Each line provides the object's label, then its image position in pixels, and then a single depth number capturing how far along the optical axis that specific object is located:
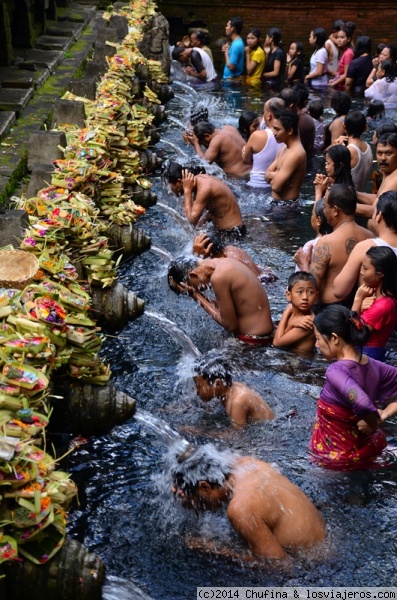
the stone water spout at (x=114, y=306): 6.90
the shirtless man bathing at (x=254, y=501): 4.52
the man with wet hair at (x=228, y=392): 5.77
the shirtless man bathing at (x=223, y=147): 10.82
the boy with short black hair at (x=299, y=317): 6.75
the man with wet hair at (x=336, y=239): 7.14
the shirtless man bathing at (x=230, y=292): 6.91
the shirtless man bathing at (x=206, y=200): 8.89
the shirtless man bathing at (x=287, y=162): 9.58
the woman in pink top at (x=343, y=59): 17.06
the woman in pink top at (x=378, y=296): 6.19
